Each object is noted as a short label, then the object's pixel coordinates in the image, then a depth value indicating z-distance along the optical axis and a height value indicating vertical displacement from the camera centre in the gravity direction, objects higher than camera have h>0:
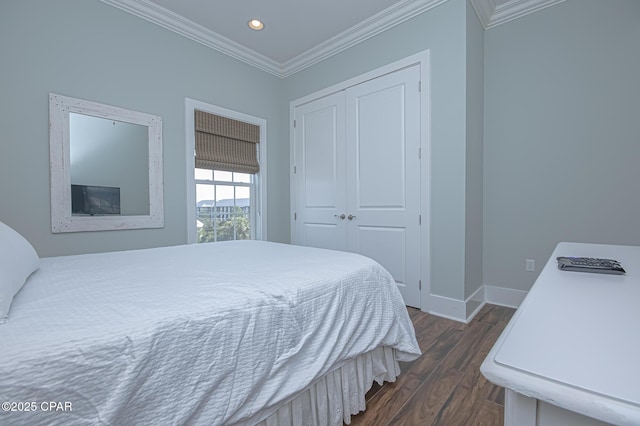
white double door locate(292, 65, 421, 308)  2.69 +0.41
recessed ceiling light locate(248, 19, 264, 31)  2.86 +1.94
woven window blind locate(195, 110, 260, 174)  3.03 +0.78
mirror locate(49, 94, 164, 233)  2.19 +0.38
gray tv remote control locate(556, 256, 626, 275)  0.97 -0.21
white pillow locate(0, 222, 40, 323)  0.75 -0.18
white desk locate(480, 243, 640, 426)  0.35 -0.23
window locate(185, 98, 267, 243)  2.96 +0.43
